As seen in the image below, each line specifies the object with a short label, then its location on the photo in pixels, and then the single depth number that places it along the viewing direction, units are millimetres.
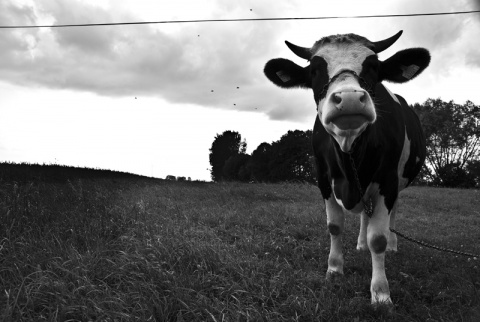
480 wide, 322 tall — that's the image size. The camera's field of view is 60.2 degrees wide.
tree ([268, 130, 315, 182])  44656
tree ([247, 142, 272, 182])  48844
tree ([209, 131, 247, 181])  68750
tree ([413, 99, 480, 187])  40362
